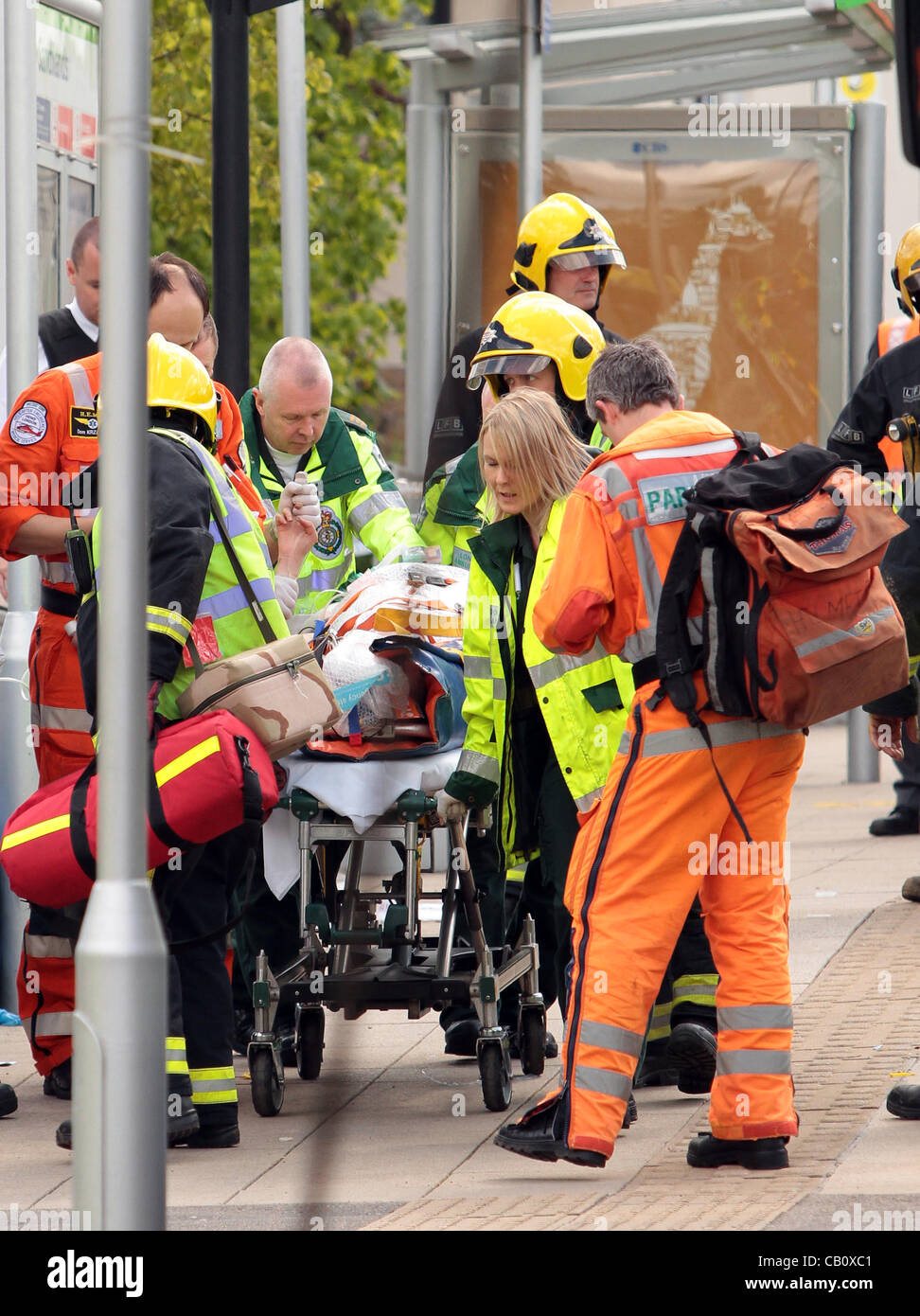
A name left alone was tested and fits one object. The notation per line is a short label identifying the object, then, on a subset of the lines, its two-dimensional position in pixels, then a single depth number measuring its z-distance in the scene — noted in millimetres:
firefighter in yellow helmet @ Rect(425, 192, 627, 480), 14047
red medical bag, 10734
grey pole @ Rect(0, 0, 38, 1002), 14852
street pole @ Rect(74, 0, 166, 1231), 7234
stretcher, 11852
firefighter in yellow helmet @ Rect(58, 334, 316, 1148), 11125
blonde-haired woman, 11516
